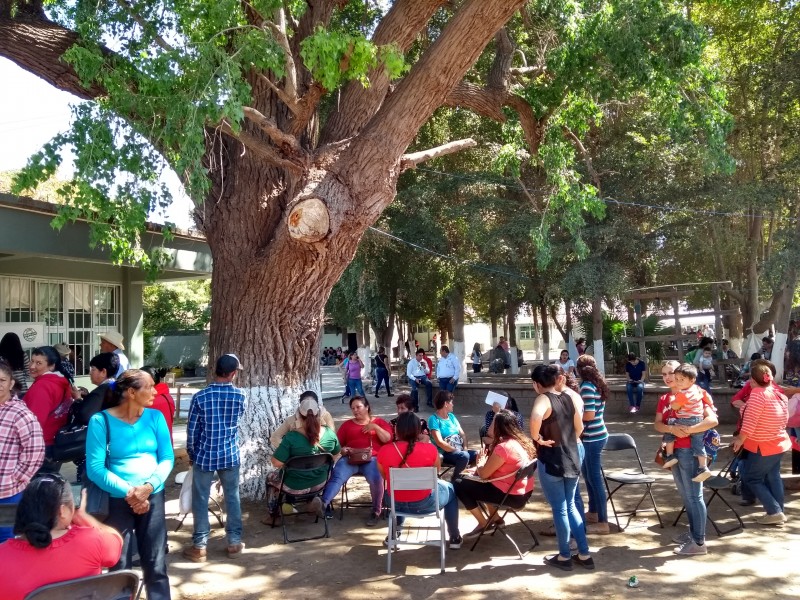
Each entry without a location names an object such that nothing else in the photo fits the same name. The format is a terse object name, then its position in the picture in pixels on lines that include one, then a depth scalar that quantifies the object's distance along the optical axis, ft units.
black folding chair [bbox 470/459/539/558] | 18.58
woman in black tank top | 17.47
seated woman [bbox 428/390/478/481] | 23.81
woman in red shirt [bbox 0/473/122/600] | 9.41
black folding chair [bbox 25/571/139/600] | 9.35
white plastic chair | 18.15
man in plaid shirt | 18.57
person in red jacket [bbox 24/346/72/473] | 19.33
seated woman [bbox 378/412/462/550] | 19.16
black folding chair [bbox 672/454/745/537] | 20.12
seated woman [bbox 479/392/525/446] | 25.51
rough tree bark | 21.76
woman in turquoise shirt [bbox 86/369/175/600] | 13.52
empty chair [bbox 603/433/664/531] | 20.97
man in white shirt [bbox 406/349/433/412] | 55.11
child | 18.45
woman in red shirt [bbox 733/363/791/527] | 20.80
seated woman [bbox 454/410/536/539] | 18.86
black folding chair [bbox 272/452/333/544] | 20.54
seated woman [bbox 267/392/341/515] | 21.16
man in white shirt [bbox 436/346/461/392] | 51.55
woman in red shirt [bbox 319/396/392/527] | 22.38
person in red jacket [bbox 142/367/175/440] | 20.43
